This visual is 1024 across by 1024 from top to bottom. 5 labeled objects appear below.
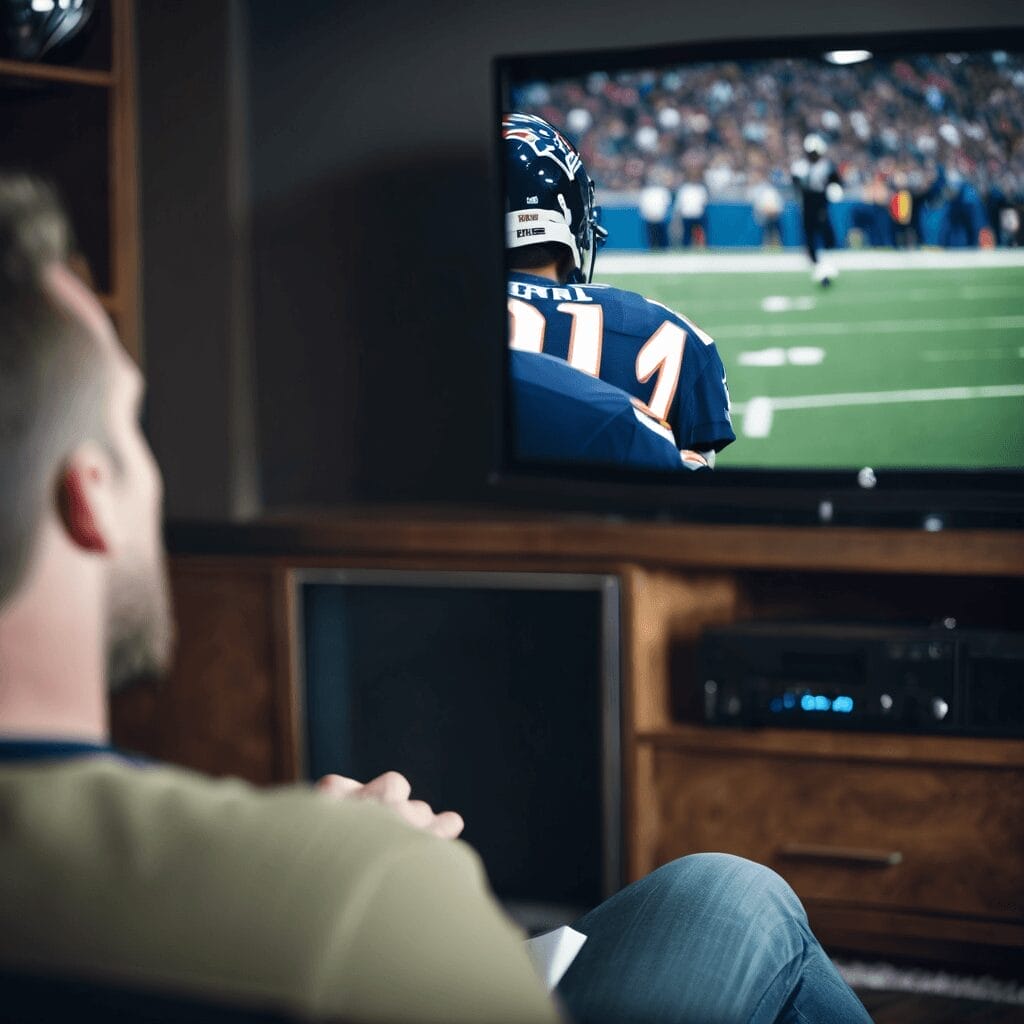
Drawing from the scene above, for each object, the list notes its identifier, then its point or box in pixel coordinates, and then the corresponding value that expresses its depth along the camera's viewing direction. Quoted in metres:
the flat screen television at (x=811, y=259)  2.36
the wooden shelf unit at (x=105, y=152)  2.84
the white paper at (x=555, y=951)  1.07
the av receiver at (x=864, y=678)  2.33
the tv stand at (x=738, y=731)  2.33
